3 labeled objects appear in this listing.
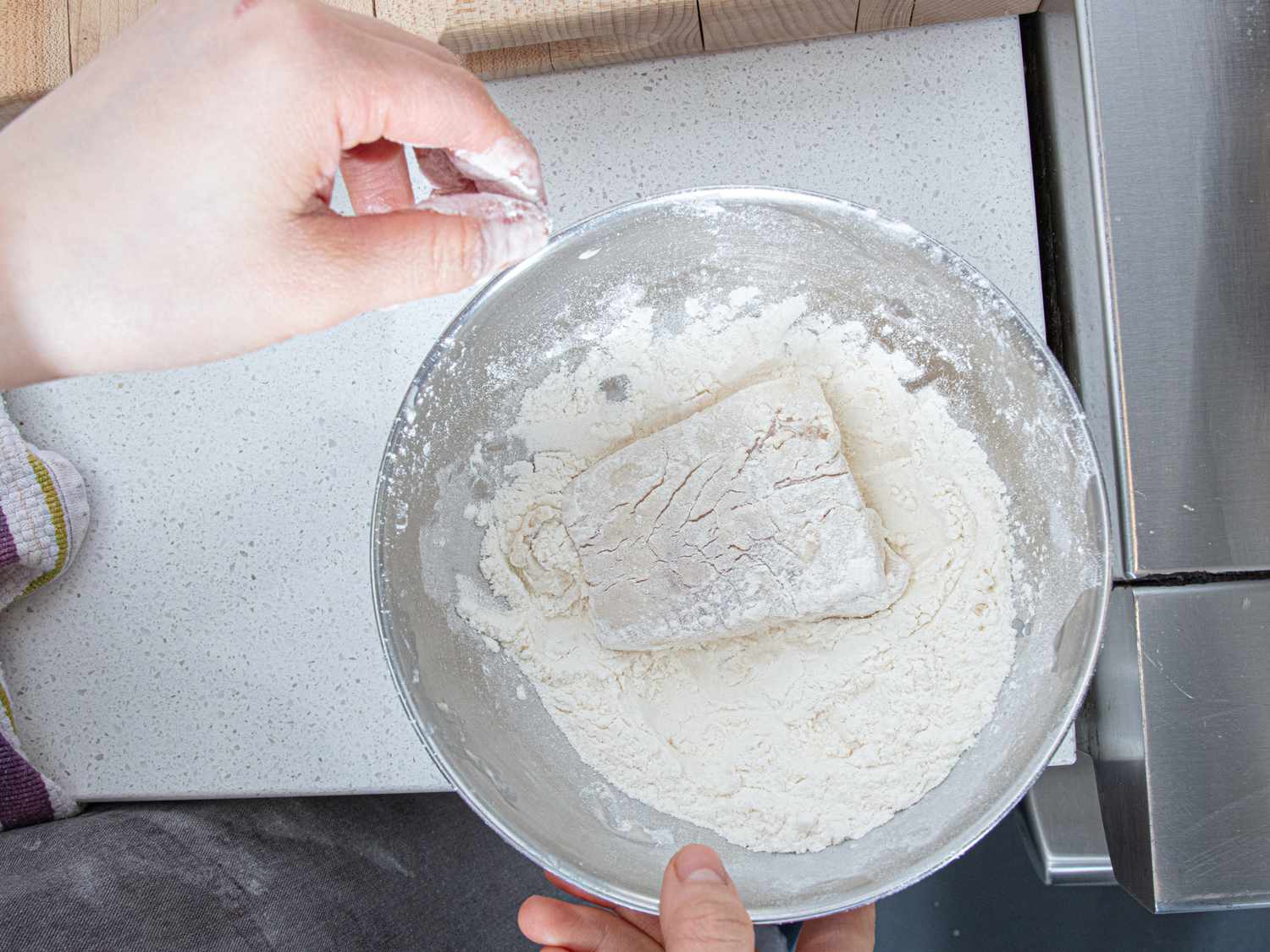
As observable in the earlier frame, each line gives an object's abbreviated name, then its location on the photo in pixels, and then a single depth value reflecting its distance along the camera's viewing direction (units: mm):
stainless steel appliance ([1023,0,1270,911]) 331
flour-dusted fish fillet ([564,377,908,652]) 334
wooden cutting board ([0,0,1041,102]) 345
